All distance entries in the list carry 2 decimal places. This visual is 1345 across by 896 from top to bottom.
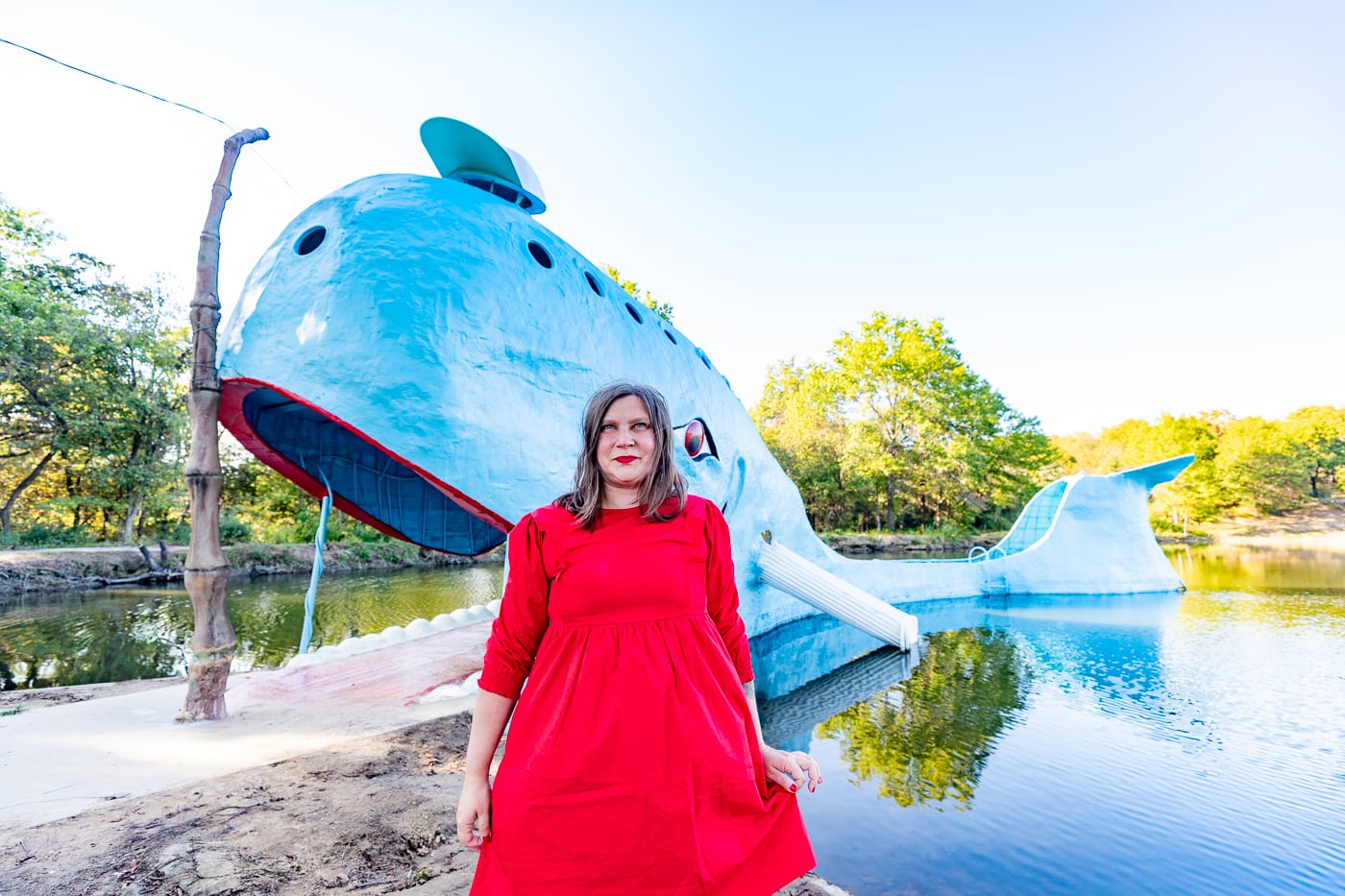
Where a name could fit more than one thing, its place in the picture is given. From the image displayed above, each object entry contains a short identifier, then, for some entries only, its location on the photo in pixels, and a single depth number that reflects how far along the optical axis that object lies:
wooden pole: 3.92
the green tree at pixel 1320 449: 35.34
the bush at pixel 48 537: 14.79
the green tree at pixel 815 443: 27.83
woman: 1.19
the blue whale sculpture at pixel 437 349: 3.96
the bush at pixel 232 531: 16.80
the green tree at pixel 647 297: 20.59
